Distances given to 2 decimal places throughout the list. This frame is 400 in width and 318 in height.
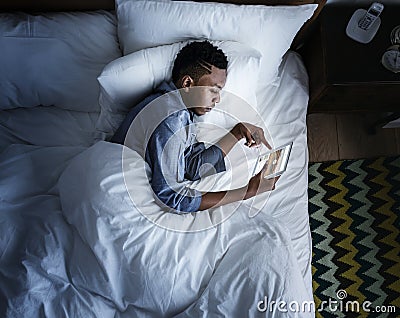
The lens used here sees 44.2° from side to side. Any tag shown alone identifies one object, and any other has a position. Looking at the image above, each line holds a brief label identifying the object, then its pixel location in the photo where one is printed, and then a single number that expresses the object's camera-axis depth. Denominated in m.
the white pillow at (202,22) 1.43
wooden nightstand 1.51
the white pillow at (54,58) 1.46
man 1.28
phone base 1.55
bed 1.18
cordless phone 1.54
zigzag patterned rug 1.70
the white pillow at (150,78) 1.38
